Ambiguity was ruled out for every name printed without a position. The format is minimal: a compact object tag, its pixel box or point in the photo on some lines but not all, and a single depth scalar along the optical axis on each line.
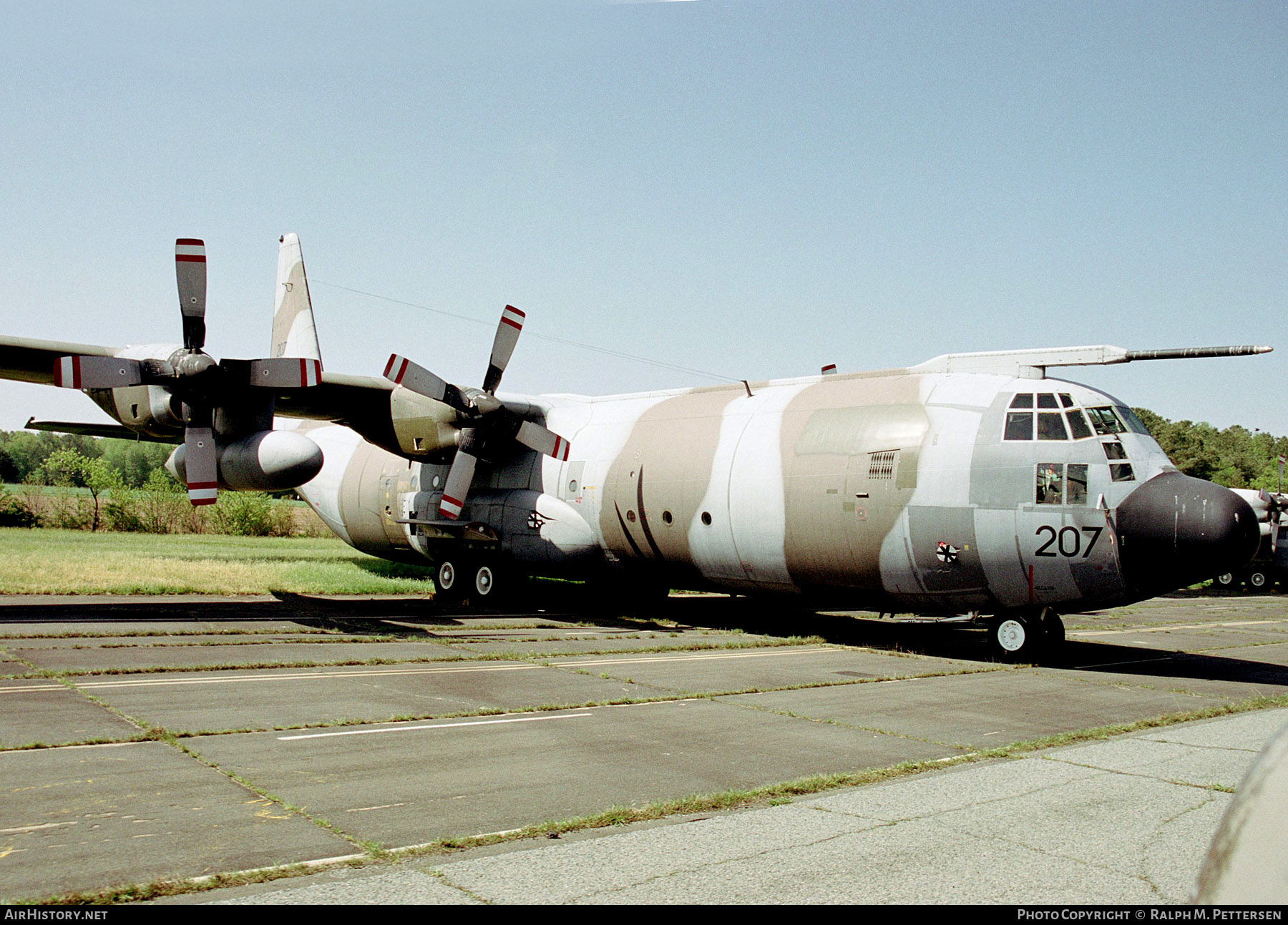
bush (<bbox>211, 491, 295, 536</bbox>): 46.44
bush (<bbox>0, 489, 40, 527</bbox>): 43.97
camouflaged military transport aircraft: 14.12
